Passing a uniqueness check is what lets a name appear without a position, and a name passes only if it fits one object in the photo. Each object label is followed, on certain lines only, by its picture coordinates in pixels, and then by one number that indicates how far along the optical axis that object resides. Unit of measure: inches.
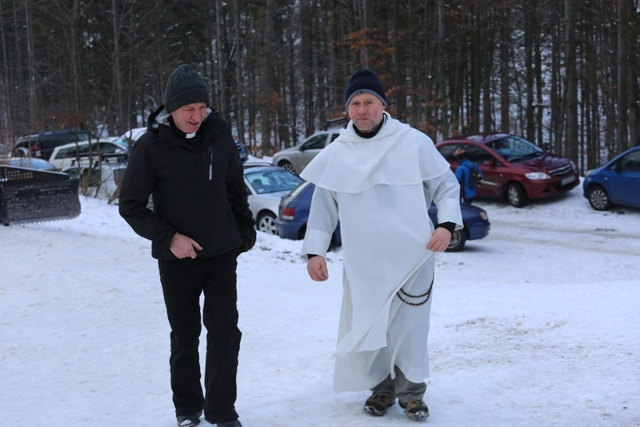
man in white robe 182.7
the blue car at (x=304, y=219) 578.4
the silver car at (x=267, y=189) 681.6
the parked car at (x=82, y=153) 1020.5
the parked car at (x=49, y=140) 1209.0
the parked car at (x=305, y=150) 1016.9
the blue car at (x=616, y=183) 703.7
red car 764.0
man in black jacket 170.1
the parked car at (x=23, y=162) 619.5
